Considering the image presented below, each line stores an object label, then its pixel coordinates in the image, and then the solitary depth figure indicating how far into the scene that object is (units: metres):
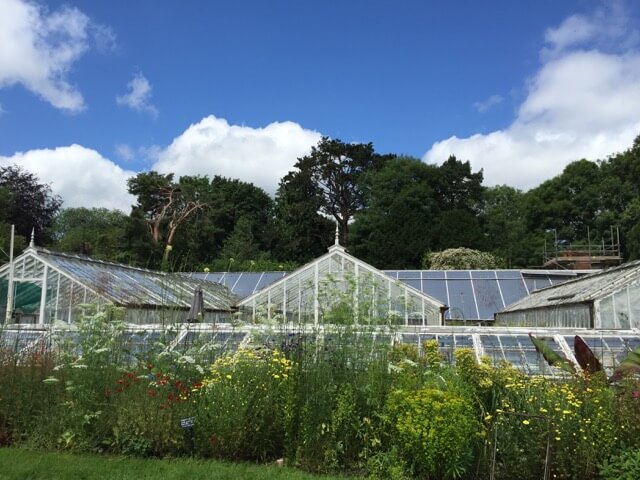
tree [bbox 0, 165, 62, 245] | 42.97
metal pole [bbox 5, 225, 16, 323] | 14.13
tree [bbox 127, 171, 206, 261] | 40.06
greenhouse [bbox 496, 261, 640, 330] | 13.22
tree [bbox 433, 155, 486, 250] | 45.56
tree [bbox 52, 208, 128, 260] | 41.31
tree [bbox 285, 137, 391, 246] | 48.09
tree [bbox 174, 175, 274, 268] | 43.09
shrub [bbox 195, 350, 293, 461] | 5.63
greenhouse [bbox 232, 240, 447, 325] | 17.61
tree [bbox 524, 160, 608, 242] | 43.06
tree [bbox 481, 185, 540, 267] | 42.56
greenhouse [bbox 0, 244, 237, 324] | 17.08
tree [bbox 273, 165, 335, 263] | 45.19
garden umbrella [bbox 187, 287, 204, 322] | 13.24
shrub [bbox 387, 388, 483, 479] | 4.86
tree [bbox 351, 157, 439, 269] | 42.34
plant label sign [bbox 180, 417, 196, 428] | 5.47
